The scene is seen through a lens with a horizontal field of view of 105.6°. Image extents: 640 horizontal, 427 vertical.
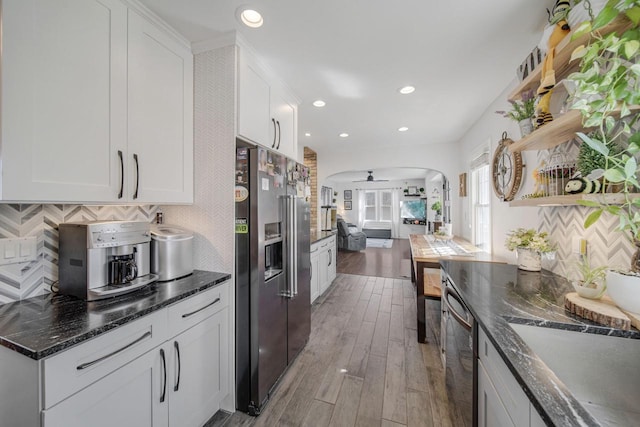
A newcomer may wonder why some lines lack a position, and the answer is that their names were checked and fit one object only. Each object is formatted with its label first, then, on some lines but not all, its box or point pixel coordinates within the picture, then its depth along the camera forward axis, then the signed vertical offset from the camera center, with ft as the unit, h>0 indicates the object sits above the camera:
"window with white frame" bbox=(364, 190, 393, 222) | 32.42 +1.24
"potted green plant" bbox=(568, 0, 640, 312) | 2.19 +1.23
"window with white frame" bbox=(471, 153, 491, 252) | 9.83 +0.53
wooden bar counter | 7.96 -1.45
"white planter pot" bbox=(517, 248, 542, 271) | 5.60 -1.08
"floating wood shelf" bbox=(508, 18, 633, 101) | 3.11 +2.55
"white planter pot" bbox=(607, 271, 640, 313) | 2.83 -0.93
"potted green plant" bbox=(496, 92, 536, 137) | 4.87 +2.11
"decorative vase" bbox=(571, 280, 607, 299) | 3.43 -1.11
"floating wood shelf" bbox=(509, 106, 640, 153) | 3.46 +1.37
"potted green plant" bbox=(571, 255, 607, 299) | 3.46 -1.03
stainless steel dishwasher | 3.66 -2.49
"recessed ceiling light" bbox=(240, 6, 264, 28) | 4.55 +3.82
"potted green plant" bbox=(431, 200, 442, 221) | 21.31 +0.52
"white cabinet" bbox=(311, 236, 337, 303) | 10.95 -2.56
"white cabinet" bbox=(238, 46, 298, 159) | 5.49 +2.78
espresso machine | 3.78 -0.72
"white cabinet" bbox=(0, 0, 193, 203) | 3.08 +1.74
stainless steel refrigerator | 5.27 -1.38
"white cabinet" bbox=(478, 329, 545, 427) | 2.33 -2.03
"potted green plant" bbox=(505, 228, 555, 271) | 5.37 -0.76
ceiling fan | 24.49 +3.78
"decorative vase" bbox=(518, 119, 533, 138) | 4.86 +1.77
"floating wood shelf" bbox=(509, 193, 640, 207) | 2.98 +0.22
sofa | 23.53 -2.40
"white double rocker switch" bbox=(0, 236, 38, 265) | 3.69 -0.54
